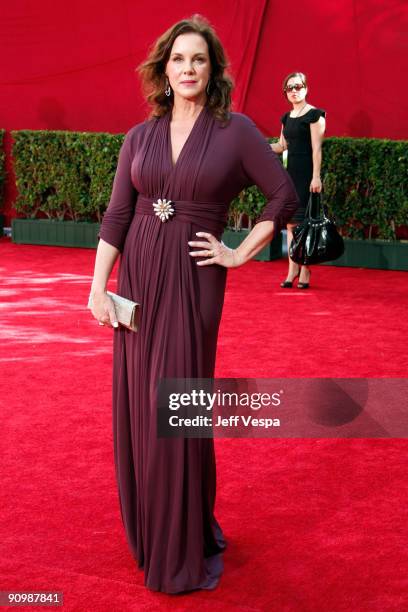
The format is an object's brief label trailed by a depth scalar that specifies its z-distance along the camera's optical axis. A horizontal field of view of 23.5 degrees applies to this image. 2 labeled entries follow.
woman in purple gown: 3.39
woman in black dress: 8.52
